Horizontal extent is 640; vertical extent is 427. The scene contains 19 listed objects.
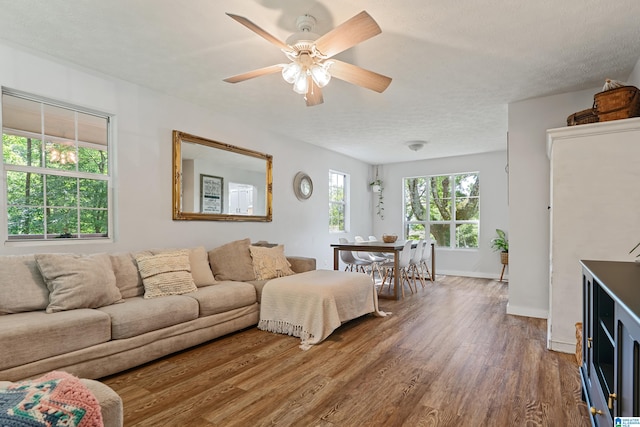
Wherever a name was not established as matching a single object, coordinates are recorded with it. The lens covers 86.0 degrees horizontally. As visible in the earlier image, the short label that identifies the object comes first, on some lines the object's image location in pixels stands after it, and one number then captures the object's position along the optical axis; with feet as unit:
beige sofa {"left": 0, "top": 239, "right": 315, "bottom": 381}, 7.06
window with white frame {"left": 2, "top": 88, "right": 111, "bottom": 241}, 9.39
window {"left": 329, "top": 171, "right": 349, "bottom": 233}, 22.65
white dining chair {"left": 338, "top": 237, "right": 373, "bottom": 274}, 19.01
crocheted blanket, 2.51
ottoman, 10.52
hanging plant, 26.27
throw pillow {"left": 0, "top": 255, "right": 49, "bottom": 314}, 7.85
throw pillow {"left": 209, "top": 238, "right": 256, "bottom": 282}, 12.66
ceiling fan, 6.42
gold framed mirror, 12.99
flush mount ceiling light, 19.12
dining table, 16.14
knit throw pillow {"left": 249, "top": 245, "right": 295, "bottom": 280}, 12.94
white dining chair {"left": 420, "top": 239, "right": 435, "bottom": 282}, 19.48
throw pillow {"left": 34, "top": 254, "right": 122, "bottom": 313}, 8.19
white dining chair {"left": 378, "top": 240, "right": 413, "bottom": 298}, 16.61
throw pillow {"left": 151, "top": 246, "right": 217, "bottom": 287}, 11.57
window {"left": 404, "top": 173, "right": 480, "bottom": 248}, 23.43
